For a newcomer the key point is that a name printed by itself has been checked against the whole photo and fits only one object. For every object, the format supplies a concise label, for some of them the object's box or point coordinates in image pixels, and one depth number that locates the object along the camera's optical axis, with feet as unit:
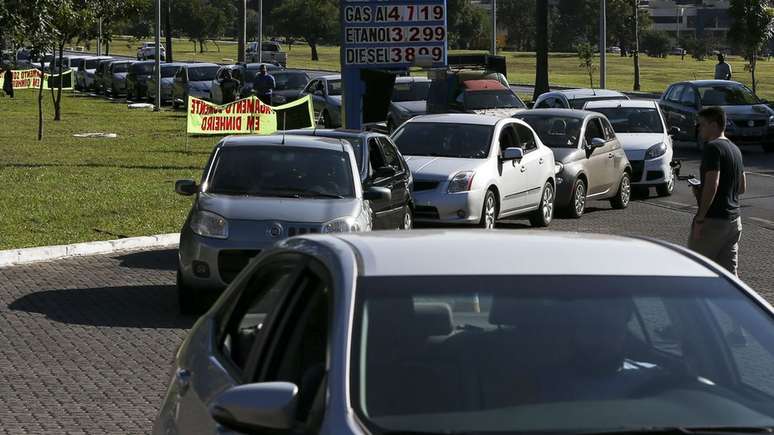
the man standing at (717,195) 36.65
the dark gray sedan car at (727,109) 114.42
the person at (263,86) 134.62
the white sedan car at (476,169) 62.75
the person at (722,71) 142.31
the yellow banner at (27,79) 191.31
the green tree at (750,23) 174.50
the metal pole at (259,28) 203.25
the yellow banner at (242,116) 108.37
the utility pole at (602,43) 163.94
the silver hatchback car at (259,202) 41.37
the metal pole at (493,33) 193.75
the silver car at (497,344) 13.74
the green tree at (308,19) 410.72
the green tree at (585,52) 224.53
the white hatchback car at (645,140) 84.17
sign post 79.15
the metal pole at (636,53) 227.81
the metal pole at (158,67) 155.12
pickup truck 307.29
